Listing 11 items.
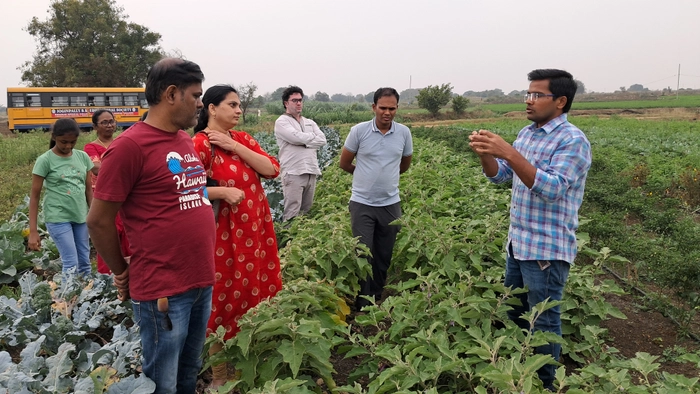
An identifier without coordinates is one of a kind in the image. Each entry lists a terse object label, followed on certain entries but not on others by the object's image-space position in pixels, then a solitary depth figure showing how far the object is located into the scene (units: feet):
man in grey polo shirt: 14.17
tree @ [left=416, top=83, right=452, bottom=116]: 152.25
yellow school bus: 85.97
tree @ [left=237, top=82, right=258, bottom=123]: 136.95
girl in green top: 13.69
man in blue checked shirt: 8.82
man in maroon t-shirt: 6.82
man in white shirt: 18.61
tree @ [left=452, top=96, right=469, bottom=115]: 157.07
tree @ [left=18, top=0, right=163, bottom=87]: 127.95
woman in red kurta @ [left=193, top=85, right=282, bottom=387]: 9.82
